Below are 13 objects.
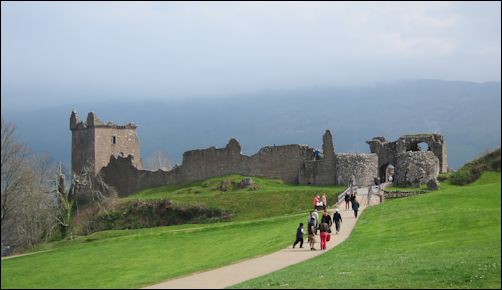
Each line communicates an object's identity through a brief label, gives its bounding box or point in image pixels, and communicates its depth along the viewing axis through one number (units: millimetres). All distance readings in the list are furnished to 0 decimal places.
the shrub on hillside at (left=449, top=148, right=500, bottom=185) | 55834
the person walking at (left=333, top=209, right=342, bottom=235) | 38972
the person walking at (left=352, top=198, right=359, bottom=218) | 44781
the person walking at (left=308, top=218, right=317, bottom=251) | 33750
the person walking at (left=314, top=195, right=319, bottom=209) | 50719
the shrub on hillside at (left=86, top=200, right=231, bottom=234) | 63412
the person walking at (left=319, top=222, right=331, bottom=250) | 33706
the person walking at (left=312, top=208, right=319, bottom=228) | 37166
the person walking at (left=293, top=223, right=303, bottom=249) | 34500
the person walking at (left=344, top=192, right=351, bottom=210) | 50350
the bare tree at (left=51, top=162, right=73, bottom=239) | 66812
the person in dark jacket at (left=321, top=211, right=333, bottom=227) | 36922
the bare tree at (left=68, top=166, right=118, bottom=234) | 69938
